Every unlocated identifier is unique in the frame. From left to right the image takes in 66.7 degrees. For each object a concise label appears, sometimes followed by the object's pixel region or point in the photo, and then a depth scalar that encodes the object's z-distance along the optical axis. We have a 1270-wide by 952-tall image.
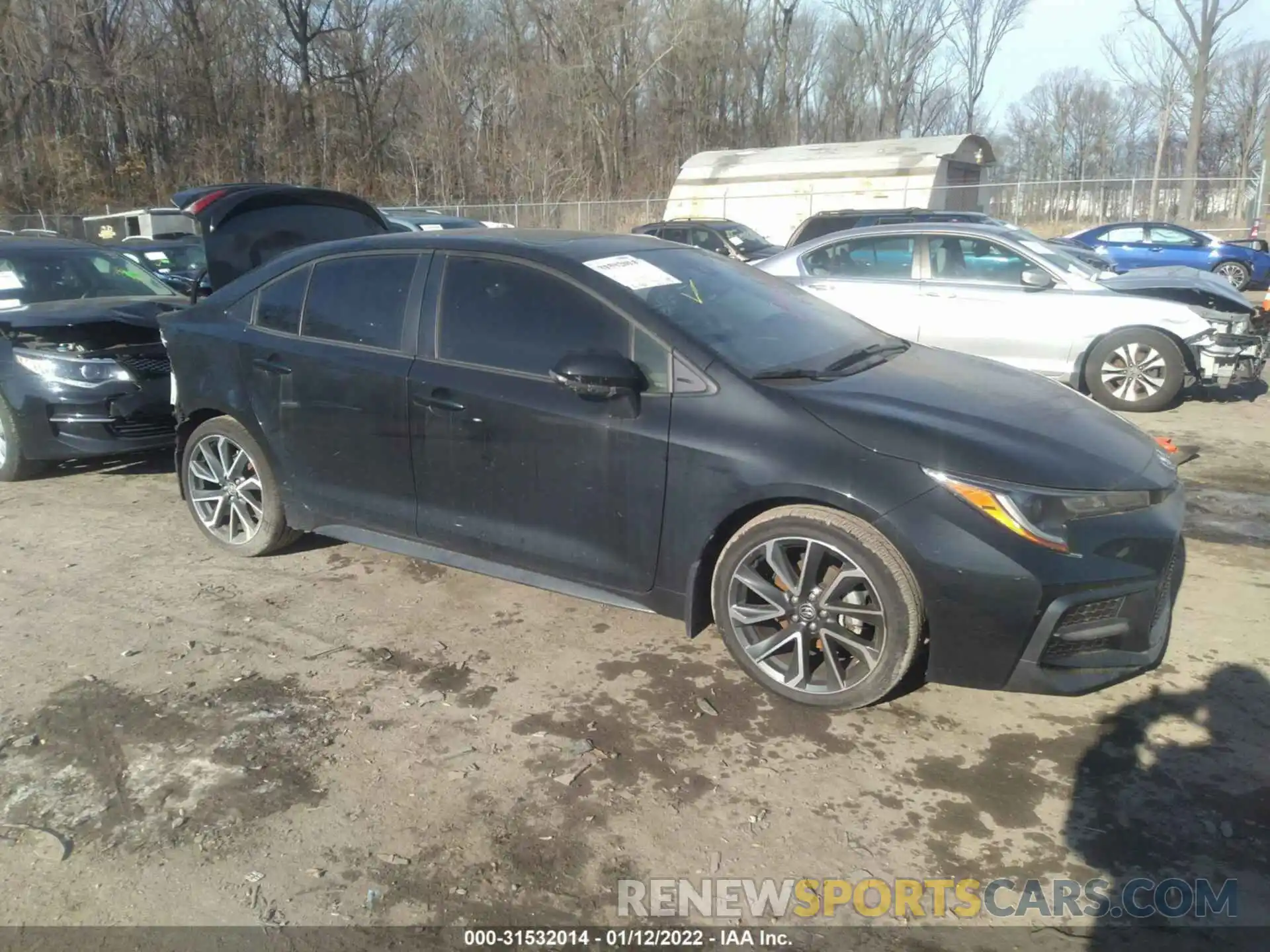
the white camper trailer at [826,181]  27.16
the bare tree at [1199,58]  33.84
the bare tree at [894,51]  53.25
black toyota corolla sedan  3.28
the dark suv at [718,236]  19.61
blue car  18.84
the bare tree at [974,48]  54.09
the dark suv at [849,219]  15.63
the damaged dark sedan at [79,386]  6.33
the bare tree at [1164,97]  46.06
